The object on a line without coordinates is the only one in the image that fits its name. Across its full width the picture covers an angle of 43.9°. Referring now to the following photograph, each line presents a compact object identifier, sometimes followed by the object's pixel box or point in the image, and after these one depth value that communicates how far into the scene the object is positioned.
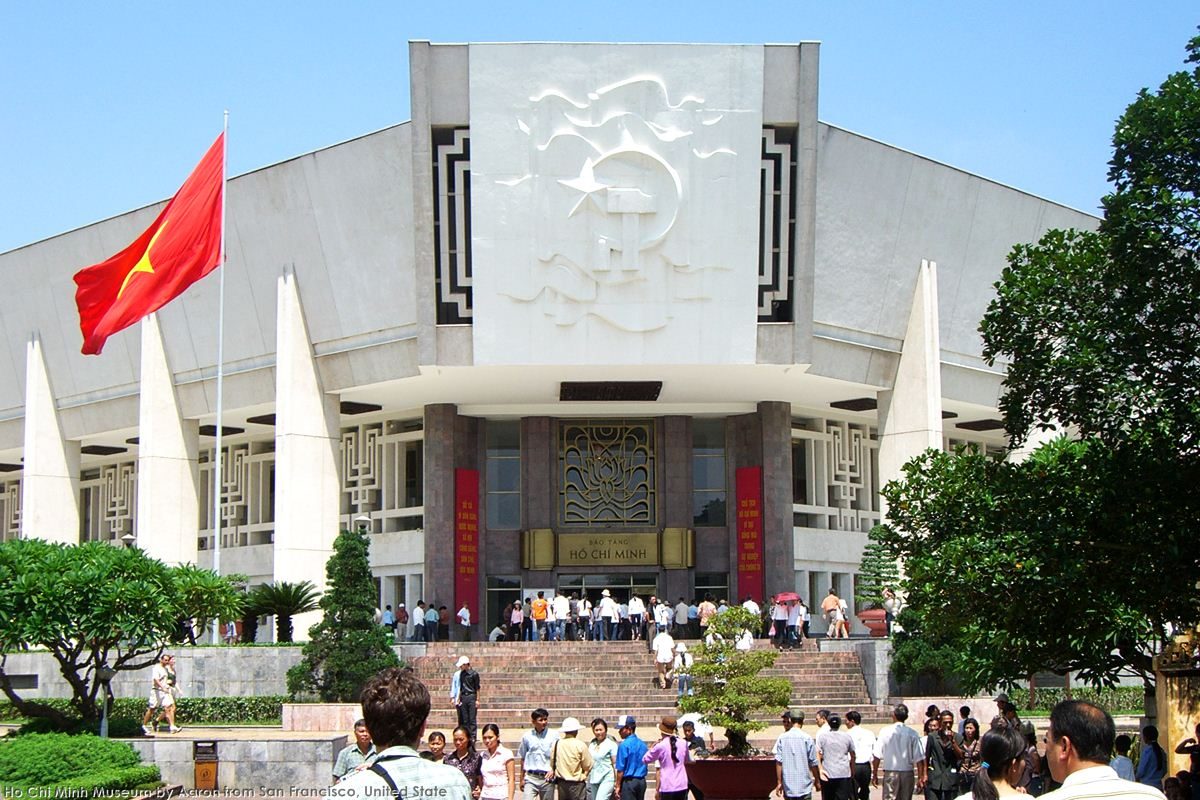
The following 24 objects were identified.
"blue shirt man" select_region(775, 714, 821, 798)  13.98
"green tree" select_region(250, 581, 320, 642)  30.17
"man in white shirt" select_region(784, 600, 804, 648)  31.38
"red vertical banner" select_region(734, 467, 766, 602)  36.50
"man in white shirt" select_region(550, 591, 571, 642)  33.31
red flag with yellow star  29.92
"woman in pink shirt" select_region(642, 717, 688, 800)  13.80
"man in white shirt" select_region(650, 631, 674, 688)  27.89
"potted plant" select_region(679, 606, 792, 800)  16.23
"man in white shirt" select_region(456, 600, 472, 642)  35.19
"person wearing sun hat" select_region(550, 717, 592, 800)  13.12
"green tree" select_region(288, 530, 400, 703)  25.66
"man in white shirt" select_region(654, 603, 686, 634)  31.30
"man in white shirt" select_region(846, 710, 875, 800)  14.88
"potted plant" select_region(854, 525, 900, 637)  32.22
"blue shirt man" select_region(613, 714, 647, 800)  13.41
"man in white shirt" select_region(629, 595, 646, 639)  33.28
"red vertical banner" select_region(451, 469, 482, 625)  36.22
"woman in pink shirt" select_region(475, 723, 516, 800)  12.27
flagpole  29.58
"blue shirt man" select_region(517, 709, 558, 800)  13.51
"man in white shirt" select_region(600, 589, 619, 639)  33.44
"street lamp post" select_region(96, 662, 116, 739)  20.04
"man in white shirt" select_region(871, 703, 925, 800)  14.09
